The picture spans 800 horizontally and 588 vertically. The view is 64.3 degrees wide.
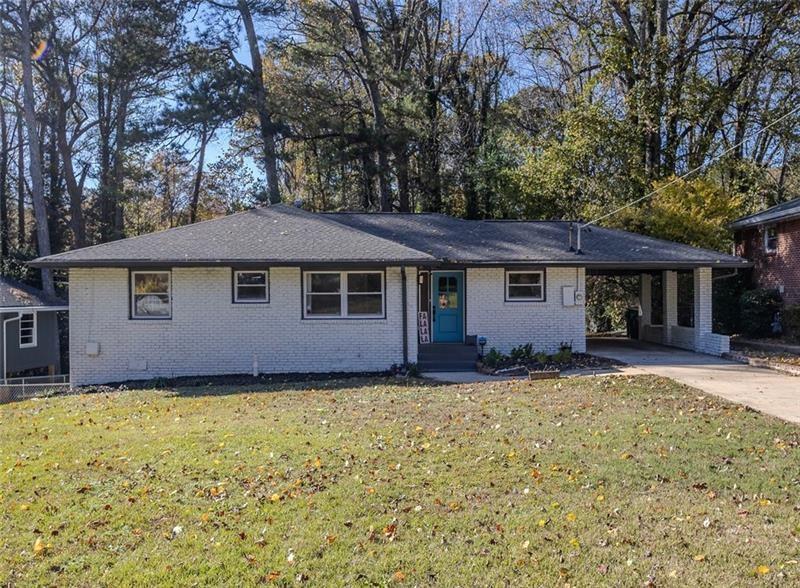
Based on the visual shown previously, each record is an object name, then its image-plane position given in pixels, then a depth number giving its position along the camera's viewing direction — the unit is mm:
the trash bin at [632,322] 21047
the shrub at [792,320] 17953
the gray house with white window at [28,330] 24109
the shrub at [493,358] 14539
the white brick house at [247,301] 14086
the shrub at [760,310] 19344
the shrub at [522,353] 15141
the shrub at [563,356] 14568
